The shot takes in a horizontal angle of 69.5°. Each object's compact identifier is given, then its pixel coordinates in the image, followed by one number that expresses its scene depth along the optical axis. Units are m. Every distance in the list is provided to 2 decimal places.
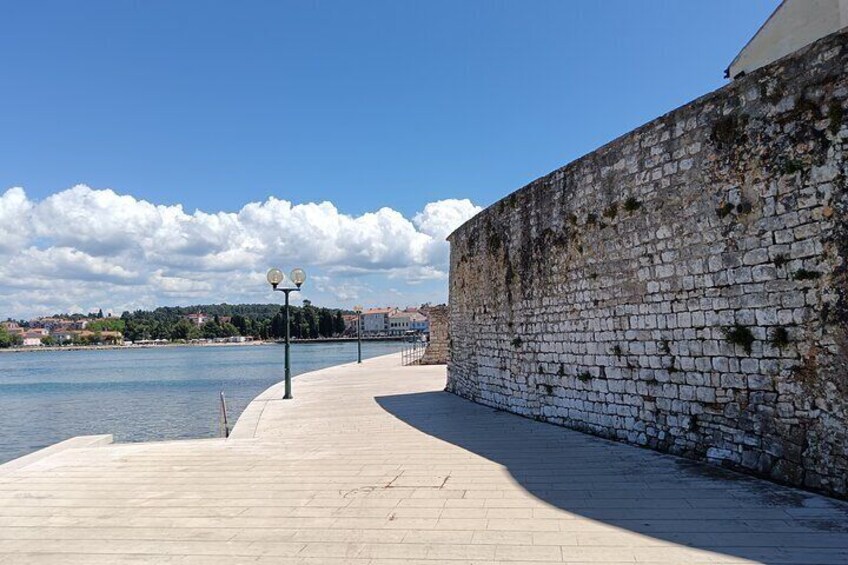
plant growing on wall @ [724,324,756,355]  6.46
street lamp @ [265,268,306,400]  16.31
